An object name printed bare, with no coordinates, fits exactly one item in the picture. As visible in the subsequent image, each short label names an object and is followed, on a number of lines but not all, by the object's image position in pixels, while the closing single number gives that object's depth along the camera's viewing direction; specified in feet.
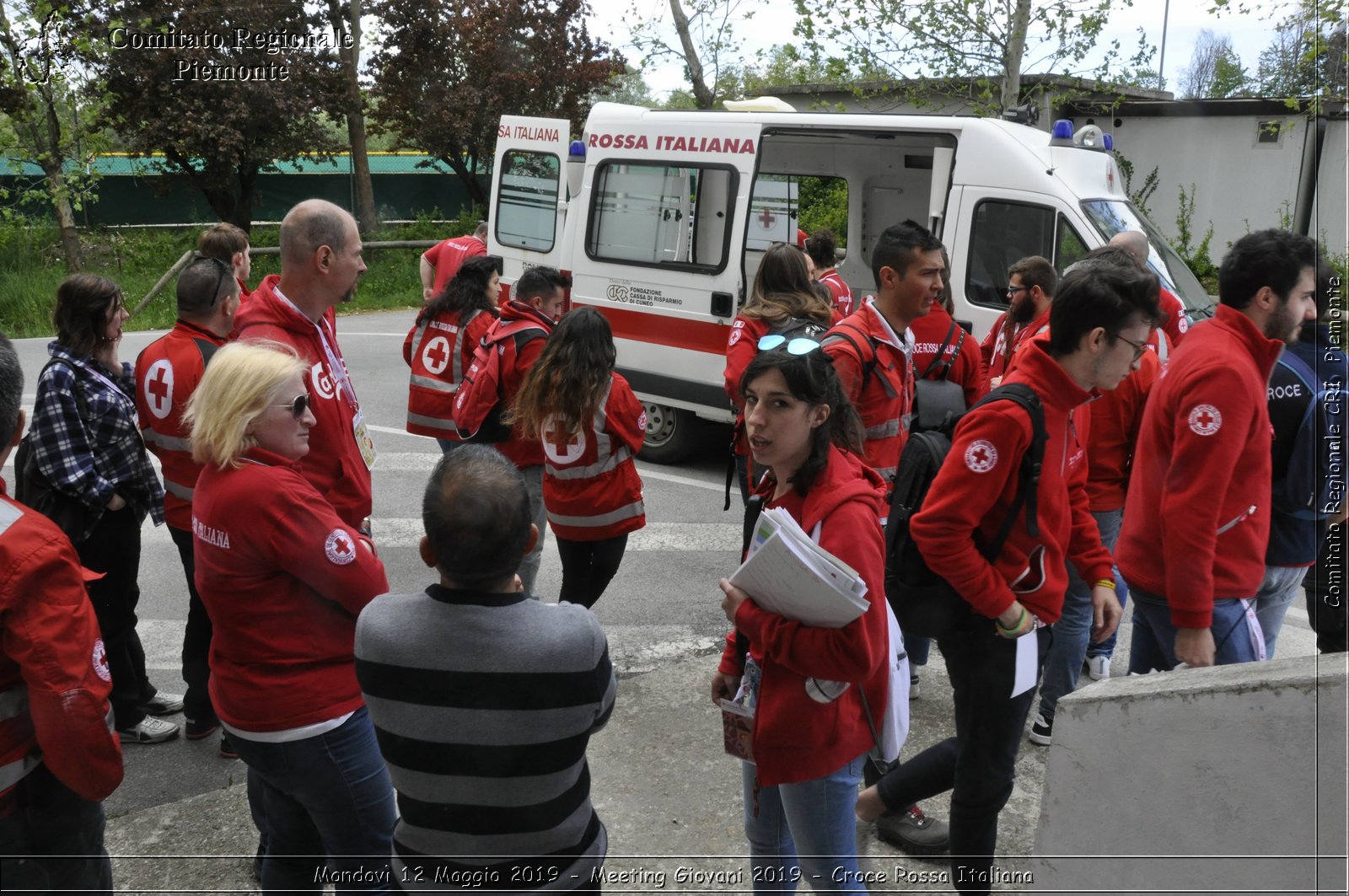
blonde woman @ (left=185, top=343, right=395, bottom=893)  8.82
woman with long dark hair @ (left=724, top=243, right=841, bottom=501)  16.99
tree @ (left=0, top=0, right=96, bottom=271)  49.55
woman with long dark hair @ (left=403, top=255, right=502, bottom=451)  18.94
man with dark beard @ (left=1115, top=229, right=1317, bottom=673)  10.02
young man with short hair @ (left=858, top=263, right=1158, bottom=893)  9.53
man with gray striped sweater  6.99
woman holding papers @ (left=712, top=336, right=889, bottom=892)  8.50
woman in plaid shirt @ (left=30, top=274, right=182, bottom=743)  13.61
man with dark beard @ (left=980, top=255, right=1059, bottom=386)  16.72
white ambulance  24.67
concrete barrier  7.43
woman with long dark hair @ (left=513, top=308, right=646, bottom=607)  14.58
